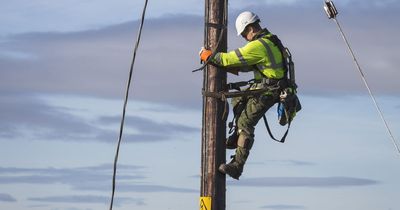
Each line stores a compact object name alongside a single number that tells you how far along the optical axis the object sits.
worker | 13.74
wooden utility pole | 13.78
